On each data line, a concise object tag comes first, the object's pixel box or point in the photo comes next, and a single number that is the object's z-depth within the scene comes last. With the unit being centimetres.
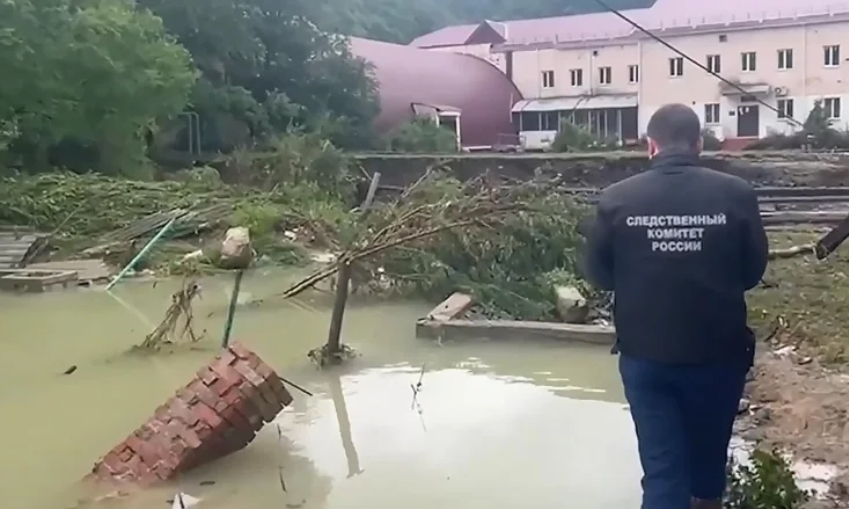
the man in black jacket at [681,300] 326
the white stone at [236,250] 1472
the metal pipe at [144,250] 1391
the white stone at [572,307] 1002
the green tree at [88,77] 1980
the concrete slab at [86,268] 1419
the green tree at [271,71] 2862
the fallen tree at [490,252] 1028
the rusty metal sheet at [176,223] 1591
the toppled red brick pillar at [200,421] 566
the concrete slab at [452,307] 1004
